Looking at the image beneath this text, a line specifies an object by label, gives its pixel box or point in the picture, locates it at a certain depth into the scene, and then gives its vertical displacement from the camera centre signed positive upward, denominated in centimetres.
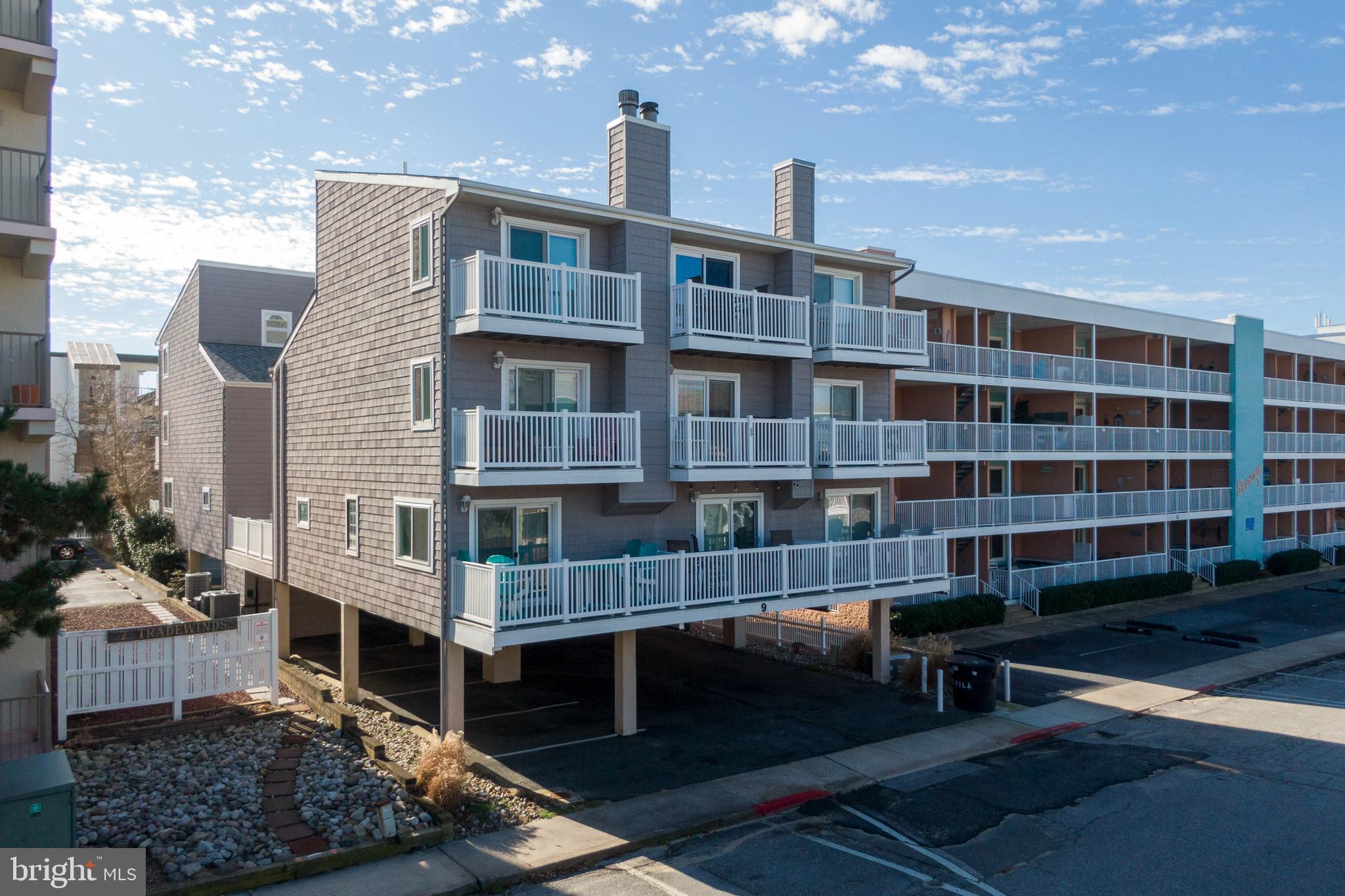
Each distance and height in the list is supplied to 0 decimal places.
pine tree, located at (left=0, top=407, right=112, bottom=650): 935 -80
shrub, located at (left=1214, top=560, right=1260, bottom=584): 3569 -479
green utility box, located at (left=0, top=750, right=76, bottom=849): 905 -368
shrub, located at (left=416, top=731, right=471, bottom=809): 1219 -446
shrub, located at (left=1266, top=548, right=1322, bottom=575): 3903 -476
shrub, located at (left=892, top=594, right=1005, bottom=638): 2431 -461
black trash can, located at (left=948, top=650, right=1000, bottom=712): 1802 -465
